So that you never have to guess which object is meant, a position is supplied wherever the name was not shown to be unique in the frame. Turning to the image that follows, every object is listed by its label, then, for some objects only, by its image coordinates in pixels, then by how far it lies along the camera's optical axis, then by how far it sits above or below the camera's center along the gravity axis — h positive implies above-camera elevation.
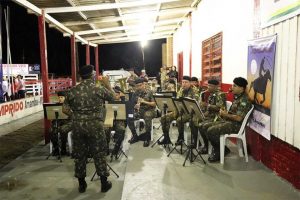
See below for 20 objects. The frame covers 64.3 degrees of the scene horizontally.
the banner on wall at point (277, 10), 3.06 +0.98
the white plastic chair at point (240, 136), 4.14 -0.97
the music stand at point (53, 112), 4.56 -0.57
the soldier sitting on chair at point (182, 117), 5.11 -0.80
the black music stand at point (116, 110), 4.31 -0.52
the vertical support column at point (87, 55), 11.45 +1.28
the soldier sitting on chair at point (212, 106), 4.55 -0.49
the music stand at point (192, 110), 3.90 -0.49
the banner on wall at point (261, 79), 3.66 +0.01
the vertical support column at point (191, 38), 9.12 +1.64
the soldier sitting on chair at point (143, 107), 5.53 -0.60
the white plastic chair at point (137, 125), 5.95 -1.10
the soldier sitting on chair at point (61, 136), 4.82 -1.09
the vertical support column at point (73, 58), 8.60 +0.87
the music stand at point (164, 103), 5.01 -0.47
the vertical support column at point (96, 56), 13.31 +1.40
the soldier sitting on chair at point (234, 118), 4.13 -0.64
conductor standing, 3.30 -0.57
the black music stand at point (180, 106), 4.42 -0.50
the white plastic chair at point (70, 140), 4.85 -1.18
